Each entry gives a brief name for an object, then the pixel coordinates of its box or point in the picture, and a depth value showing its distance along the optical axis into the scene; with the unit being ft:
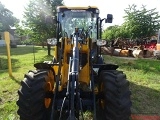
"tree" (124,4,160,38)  49.07
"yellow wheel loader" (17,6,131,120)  6.68
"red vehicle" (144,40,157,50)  34.18
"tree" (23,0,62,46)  31.35
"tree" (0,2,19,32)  114.77
